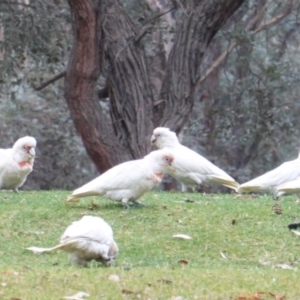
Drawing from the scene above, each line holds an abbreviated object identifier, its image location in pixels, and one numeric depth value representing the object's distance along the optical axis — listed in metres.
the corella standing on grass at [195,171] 21.33
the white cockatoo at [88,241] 12.22
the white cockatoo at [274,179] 19.19
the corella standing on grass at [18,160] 19.27
